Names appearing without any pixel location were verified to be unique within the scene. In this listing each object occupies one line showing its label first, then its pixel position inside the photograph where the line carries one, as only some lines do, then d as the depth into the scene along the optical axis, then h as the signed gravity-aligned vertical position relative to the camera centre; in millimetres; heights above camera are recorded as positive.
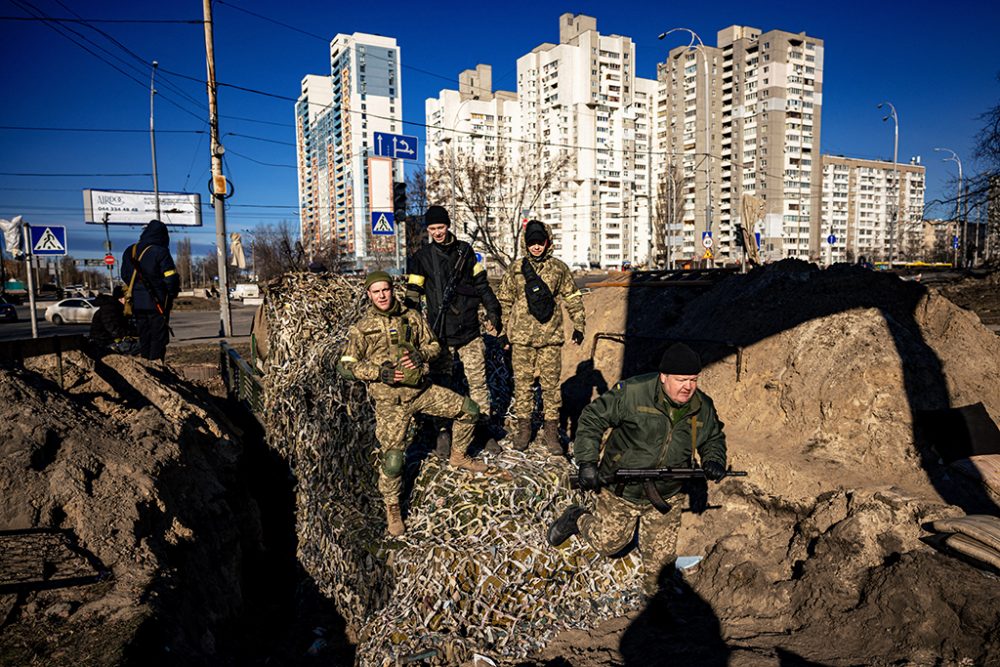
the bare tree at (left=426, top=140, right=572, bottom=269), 28375 +5388
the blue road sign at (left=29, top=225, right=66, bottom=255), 12562 +1222
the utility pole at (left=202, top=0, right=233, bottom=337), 16156 +3212
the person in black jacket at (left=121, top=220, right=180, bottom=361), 7719 +185
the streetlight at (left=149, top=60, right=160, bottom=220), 32875 +8883
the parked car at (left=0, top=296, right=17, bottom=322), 27422 -813
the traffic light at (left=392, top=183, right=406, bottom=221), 11015 +1732
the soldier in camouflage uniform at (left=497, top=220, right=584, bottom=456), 5469 -342
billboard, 46531 +7159
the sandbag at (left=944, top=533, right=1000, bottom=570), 3568 -1721
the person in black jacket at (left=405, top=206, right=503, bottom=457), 5203 +23
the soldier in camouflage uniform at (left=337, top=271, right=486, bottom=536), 4414 -622
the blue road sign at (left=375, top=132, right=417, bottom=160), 13535 +3499
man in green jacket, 3893 -1112
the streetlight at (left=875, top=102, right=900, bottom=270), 34688 +9264
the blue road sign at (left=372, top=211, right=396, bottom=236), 13273 +1559
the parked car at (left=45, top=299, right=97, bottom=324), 27000 -849
